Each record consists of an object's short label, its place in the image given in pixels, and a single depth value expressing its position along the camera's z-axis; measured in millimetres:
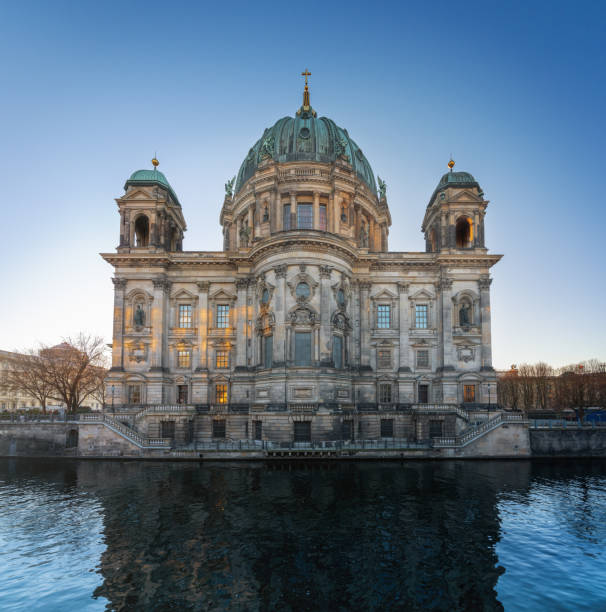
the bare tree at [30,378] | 55000
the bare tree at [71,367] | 54312
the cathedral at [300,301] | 42531
